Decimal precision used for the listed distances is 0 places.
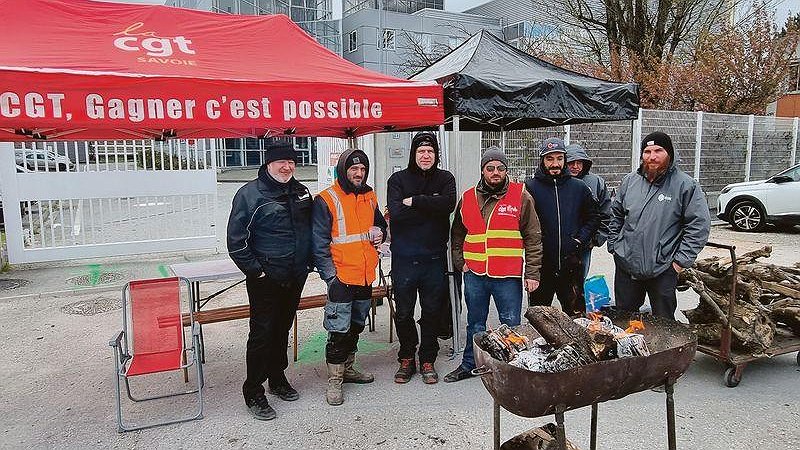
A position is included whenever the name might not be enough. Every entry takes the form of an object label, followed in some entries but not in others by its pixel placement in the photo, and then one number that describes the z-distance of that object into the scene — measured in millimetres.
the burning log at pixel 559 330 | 2617
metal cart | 4145
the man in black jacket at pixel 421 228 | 4156
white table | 4691
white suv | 10922
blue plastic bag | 5381
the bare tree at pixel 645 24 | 16234
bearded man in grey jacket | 3867
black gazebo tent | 4324
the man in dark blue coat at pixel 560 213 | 4449
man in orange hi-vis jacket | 3928
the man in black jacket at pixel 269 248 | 3680
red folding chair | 3959
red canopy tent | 3111
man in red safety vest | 4059
